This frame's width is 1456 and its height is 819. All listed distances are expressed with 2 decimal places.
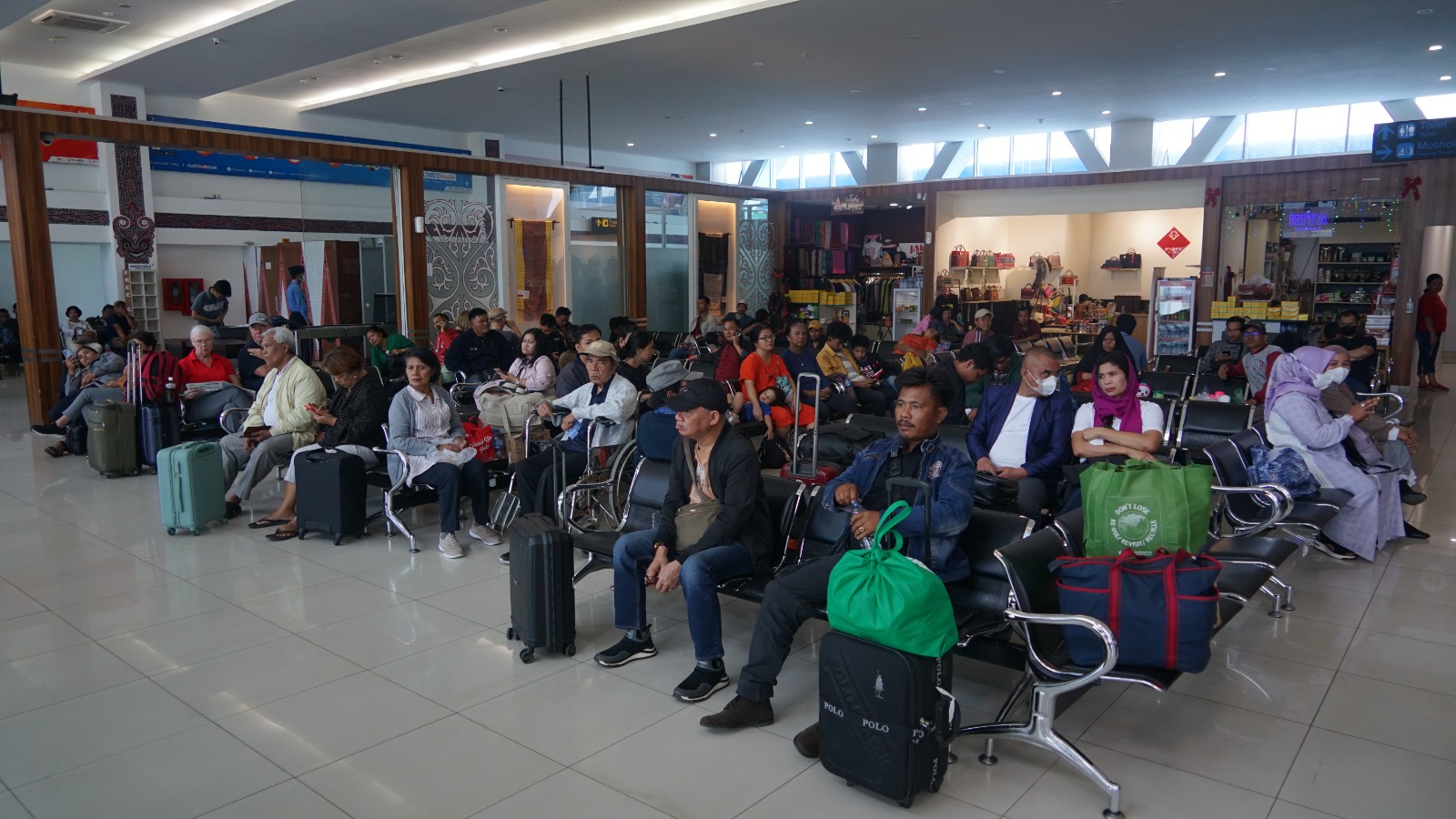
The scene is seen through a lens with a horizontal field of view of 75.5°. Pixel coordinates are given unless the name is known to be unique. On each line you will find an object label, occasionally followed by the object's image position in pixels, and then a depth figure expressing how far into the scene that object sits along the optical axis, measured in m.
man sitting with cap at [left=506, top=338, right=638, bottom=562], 5.68
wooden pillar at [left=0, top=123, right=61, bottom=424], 9.04
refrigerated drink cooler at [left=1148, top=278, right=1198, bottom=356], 13.63
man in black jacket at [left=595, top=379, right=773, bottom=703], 3.65
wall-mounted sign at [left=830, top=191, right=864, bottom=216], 16.73
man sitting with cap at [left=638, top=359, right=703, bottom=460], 4.88
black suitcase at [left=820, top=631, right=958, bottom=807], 2.76
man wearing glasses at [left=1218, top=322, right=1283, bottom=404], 8.62
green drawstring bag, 2.75
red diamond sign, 16.97
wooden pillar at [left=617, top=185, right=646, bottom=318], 14.30
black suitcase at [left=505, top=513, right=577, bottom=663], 3.95
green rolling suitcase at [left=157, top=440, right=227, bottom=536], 5.96
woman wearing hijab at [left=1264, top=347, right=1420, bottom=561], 5.24
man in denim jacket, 3.32
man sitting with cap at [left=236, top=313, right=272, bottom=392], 9.26
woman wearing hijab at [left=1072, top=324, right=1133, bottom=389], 8.41
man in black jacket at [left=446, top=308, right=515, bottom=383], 9.40
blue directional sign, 11.80
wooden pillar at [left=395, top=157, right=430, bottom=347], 11.45
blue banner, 11.73
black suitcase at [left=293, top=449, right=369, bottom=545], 5.73
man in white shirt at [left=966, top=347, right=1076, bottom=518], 4.76
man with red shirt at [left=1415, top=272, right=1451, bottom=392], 12.60
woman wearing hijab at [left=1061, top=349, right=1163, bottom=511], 4.74
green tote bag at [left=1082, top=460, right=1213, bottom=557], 3.33
